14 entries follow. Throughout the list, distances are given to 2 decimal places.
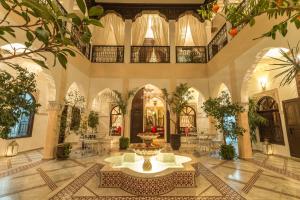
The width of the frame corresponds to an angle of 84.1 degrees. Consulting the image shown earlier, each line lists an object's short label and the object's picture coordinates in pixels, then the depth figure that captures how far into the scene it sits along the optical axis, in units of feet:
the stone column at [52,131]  19.04
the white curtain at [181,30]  33.06
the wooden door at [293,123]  19.01
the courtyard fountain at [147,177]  10.37
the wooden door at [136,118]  35.08
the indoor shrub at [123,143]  25.25
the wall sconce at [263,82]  23.68
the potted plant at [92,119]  27.12
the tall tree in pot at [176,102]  25.64
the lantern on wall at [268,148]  21.93
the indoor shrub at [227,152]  18.86
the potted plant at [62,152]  19.11
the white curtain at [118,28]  32.99
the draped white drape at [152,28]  32.86
